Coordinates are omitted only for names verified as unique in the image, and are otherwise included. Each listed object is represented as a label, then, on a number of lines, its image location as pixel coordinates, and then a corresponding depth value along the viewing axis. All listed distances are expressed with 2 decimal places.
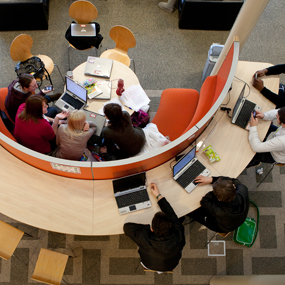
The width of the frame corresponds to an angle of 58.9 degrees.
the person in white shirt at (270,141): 2.54
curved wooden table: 2.29
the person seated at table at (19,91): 2.84
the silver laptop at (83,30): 3.71
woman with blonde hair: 2.46
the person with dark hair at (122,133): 2.48
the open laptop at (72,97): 2.92
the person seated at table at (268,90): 2.83
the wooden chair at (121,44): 3.60
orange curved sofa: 2.11
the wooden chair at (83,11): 3.59
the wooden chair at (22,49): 3.34
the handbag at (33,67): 3.41
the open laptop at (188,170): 2.44
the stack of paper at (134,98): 3.04
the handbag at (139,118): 3.17
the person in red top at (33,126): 2.52
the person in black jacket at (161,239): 2.05
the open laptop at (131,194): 2.33
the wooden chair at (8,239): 2.38
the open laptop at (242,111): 2.74
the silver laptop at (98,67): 3.13
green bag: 3.04
